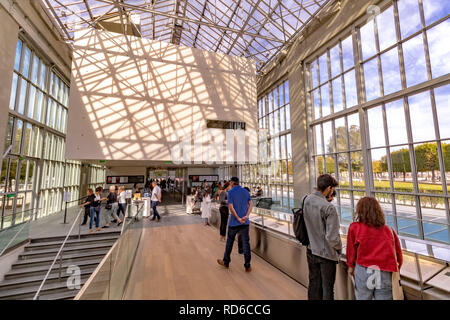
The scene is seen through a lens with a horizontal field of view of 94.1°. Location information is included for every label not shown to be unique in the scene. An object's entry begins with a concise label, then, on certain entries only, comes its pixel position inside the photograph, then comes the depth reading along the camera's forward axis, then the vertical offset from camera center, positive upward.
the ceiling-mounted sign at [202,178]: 17.48 +0.22
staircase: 6.36 -2.75
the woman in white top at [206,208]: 8.55 -1.13
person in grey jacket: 2.28 -0.66
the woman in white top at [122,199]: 8.98 -0.75
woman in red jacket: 1.94 -0.70
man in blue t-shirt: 3.98 -0.75
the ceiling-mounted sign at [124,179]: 15.28 +0.17
